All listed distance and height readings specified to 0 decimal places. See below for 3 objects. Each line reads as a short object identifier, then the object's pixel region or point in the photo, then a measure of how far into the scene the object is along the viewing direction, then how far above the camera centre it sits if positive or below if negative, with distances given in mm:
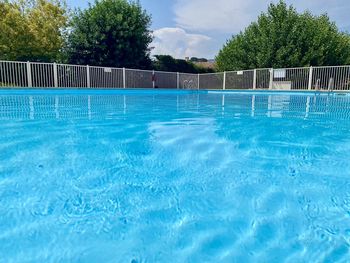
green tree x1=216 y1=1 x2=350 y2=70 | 14453 +3060
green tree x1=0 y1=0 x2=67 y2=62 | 14210 +3671
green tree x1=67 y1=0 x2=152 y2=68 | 15211 +3486
